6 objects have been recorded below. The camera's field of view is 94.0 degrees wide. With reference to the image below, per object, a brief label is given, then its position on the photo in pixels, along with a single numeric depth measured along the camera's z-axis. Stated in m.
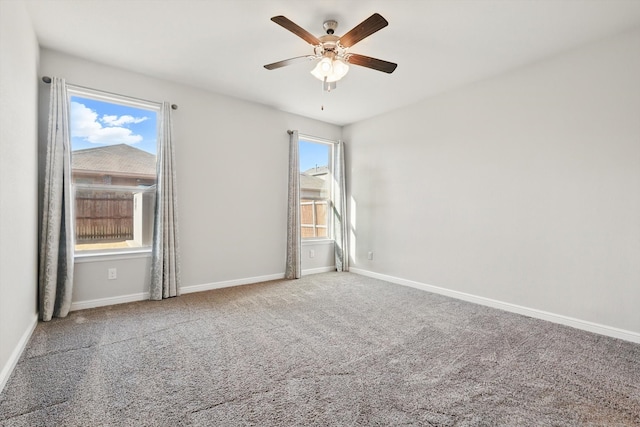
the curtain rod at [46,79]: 2.83
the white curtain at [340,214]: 5.03
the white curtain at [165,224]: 3.38
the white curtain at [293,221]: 4.48
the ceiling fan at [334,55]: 2.17
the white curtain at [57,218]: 2.75
